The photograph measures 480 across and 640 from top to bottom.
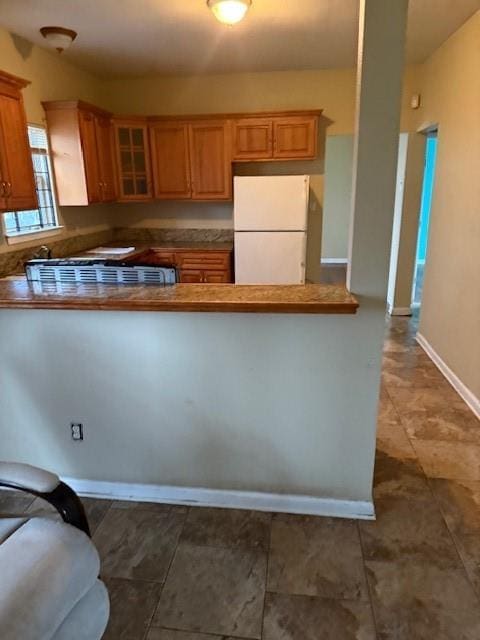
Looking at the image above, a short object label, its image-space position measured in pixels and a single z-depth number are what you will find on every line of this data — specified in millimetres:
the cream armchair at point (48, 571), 1008
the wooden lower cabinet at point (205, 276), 4465
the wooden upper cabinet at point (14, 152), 2793
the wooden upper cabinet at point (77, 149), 3684
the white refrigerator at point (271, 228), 4051
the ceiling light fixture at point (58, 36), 3139
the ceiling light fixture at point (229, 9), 2541
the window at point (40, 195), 3504
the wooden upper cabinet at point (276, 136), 4273
